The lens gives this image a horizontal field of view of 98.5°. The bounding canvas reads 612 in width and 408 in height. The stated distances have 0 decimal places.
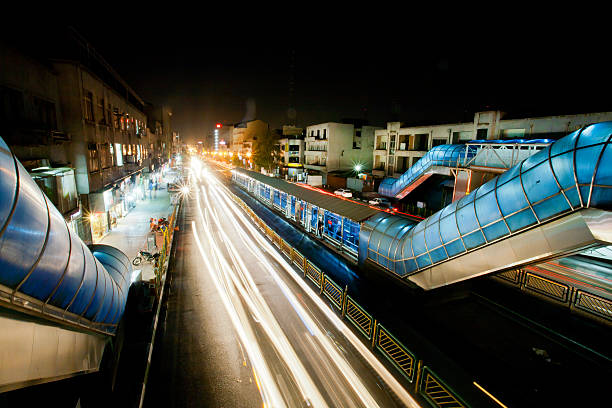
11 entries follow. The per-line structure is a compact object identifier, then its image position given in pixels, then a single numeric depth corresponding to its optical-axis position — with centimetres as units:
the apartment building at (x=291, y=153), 5916
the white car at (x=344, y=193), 3426
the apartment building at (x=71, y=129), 1097
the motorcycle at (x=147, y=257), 1511
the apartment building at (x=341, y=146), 4984
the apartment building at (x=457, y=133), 2131
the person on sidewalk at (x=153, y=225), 1828
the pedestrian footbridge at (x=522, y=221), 621
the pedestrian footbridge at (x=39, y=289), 304
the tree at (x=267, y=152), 5706
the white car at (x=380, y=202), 2895
